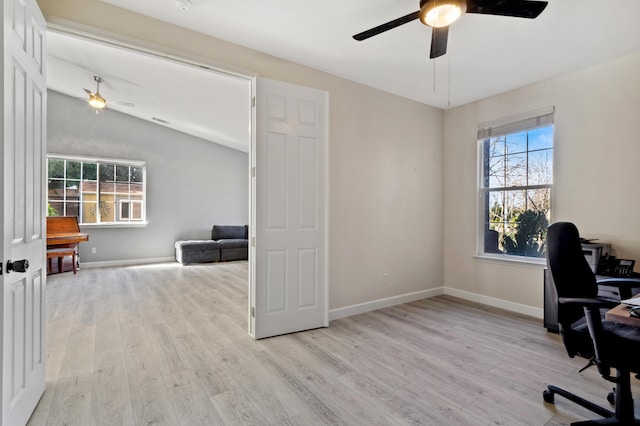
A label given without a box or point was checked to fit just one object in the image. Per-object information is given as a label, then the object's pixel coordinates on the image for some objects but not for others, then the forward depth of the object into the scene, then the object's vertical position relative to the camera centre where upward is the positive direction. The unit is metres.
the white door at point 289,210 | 3.01 +0.03
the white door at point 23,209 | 1.48 +0.02
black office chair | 1.55 -0.63
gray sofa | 7.09 -0.81
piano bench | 5.53 -0.76
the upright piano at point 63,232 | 5.58 -0.39
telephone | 2.78 -0.48
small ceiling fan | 5.00 +1.79
